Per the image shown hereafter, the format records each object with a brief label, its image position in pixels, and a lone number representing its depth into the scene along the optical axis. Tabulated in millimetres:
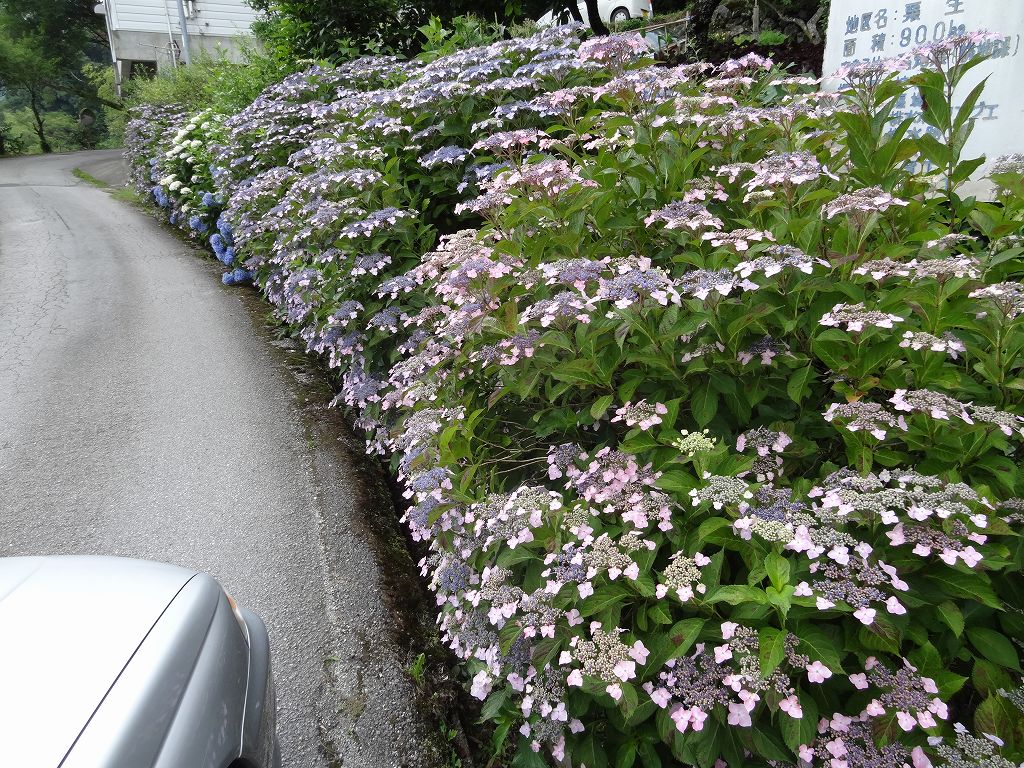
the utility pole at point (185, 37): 20416
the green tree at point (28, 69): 38062
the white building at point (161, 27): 28938
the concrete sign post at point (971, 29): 3441
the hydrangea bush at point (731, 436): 1509
